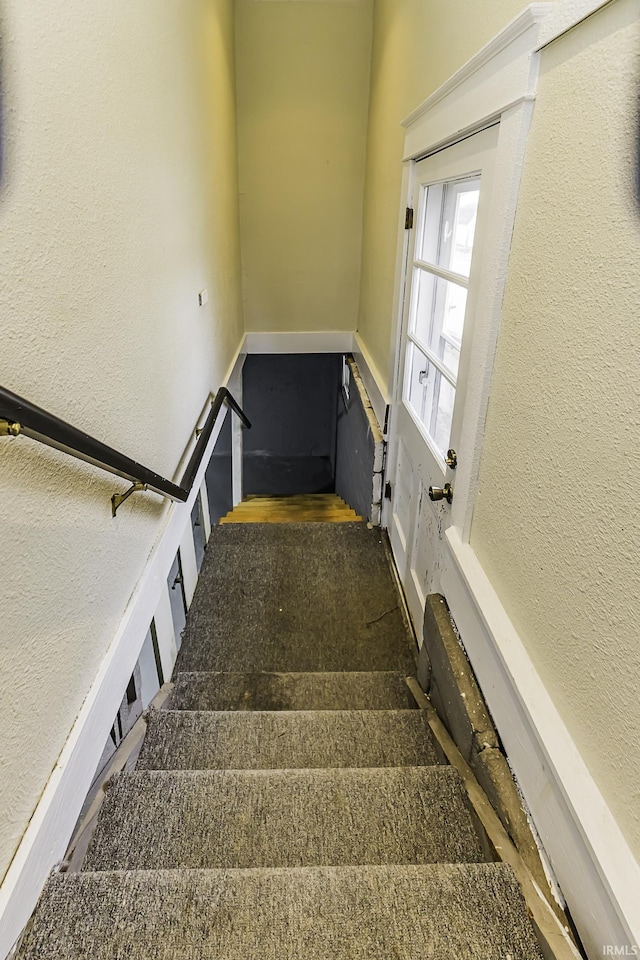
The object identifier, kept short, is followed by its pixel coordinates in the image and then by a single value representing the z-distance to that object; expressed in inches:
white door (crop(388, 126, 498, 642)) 63.4
